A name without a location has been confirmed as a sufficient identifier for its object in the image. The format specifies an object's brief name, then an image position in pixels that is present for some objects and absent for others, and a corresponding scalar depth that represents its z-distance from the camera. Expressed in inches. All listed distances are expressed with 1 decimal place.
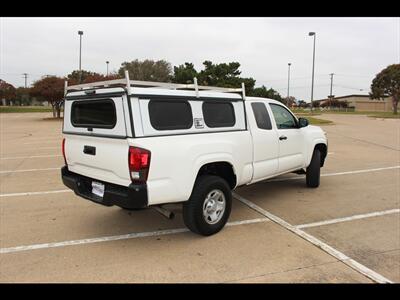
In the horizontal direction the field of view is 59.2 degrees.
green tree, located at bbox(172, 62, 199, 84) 1327.5
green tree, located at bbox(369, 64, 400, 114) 2069.4
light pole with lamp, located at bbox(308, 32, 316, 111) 1504.7
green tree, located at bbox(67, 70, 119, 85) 1399.2
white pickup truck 152.3
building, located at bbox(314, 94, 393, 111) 3482.3
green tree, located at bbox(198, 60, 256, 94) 1300.6
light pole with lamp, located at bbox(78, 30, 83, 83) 1358.3
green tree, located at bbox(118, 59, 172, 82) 1911.9
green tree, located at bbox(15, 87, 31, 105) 3134.8
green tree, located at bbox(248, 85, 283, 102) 1300.2
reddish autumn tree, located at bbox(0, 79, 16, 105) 2461.9
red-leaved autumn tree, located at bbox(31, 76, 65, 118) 1261.1
